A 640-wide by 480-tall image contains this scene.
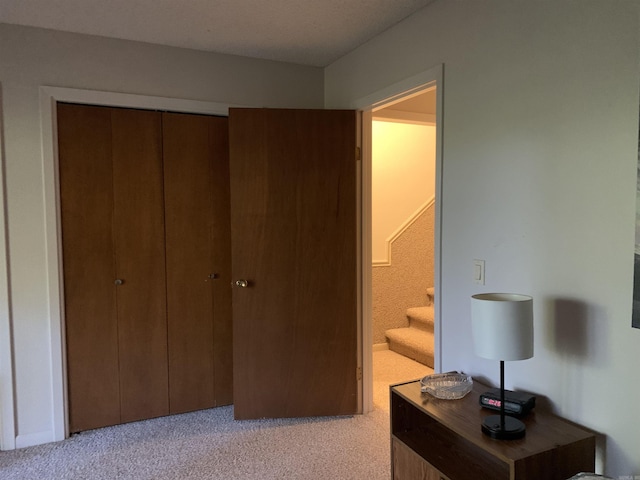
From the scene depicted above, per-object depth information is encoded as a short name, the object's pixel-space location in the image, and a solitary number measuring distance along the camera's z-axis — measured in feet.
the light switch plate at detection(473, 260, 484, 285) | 6.34
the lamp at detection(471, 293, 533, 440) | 4.69
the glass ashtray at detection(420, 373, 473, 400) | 5.85
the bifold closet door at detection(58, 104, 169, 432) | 8.61
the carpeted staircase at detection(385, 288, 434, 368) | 12.59
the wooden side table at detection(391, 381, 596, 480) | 4.50
